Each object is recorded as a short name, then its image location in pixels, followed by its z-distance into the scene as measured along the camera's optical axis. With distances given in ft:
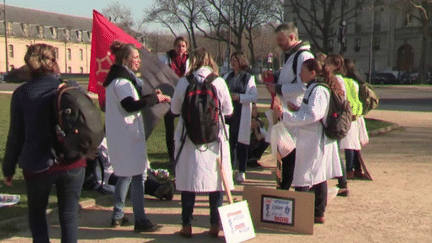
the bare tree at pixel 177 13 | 198.90
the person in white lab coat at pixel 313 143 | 17.61
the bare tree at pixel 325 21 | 164.66
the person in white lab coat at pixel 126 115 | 16.62
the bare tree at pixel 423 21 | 151.74
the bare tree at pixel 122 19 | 219.30
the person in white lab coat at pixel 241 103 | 24.54
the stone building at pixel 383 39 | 217.77
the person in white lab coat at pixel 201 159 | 16.66
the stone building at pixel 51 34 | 278.26
